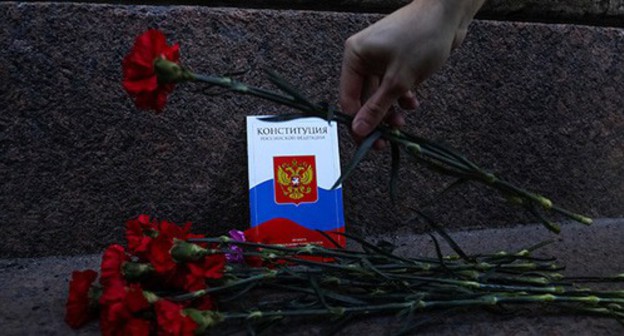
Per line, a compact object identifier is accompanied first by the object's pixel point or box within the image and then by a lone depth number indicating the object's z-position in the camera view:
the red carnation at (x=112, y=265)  0.76
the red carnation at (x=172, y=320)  0.68
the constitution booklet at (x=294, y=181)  1.23
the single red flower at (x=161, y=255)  0.76
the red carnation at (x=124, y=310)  0.70
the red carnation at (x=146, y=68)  0.63
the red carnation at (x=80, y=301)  0.78
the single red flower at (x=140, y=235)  0.80
